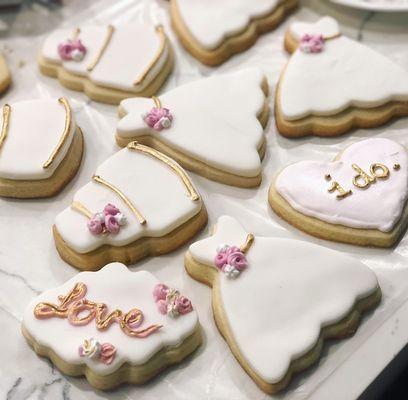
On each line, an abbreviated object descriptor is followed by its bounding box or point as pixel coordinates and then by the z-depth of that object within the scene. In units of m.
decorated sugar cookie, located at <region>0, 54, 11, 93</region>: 0.59
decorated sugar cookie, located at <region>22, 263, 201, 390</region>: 0.43
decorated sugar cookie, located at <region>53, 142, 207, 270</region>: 0.48
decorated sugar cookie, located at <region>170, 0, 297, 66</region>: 0.58
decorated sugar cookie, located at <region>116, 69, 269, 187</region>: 0.51
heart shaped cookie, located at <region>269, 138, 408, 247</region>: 0.48
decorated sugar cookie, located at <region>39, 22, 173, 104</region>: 0.57
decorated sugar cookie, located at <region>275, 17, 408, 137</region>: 0.53
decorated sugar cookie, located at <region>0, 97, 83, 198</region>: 0.51
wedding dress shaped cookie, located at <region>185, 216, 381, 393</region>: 0.43
